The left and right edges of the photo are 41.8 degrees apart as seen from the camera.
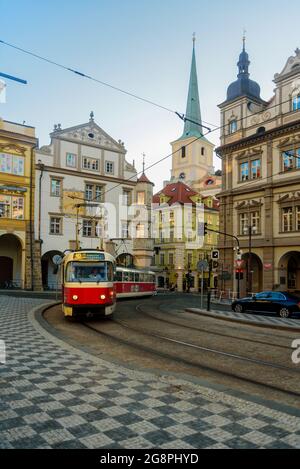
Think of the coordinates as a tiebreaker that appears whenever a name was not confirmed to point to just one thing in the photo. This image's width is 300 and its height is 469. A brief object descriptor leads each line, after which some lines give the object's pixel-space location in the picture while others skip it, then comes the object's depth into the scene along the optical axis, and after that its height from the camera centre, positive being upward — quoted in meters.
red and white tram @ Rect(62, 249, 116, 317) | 15.32 -1.11
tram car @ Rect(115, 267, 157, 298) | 31.06 -2.34
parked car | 20.53 -2.60
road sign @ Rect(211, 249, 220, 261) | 25.22 +0.06
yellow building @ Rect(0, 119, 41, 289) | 35.78 +4.39
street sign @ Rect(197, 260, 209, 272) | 22.17 -0.52
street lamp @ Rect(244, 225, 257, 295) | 31.74 -0.75
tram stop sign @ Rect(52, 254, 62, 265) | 24.64 -0.23
